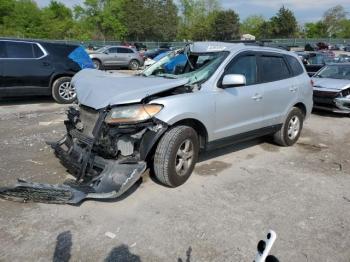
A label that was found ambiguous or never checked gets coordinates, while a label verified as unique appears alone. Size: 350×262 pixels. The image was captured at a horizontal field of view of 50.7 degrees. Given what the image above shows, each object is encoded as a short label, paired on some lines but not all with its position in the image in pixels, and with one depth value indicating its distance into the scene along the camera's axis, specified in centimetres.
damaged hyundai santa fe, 418
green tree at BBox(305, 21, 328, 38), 9931
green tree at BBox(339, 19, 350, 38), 10062
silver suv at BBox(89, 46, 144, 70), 2375
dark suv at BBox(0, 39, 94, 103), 941
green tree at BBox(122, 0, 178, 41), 7350
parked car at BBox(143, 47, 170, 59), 3161
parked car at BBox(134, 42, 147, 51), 4433
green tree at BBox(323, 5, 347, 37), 10169
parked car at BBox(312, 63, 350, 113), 941
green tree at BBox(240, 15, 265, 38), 11342
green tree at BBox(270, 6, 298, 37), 8194
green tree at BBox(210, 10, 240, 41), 8225
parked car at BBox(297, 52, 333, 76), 1383
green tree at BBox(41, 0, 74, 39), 7325
